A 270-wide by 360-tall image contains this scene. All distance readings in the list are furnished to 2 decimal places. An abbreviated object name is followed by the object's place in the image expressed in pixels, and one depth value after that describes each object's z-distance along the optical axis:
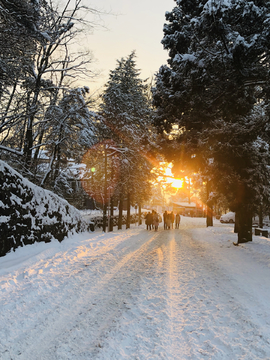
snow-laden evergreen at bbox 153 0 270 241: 6.06
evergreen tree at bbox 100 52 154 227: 18.98
